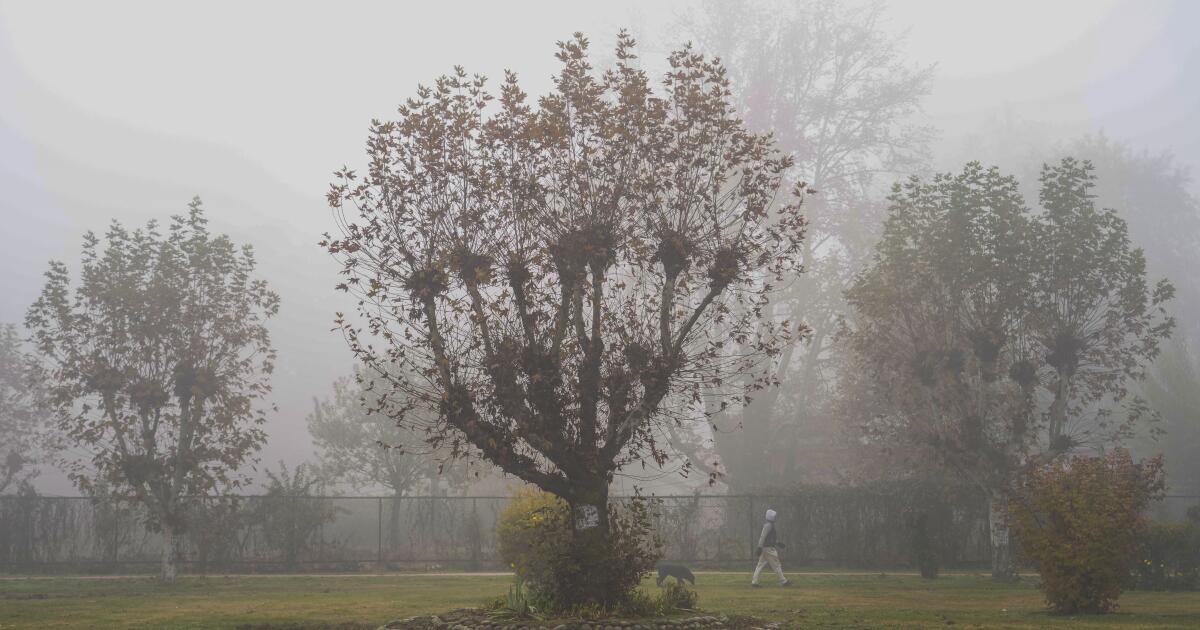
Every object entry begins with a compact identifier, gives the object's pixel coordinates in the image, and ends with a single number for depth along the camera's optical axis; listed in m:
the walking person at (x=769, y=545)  21.81
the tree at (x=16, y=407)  41.06
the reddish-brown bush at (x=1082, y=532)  15.11
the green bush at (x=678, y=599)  12.97
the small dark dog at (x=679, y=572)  18.91
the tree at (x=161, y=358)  24.27
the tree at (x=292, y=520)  29.48
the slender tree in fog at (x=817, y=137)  38.97
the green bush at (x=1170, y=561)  21.77
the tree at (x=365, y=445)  37.81
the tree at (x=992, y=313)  23.62
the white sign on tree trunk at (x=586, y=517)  12.61
